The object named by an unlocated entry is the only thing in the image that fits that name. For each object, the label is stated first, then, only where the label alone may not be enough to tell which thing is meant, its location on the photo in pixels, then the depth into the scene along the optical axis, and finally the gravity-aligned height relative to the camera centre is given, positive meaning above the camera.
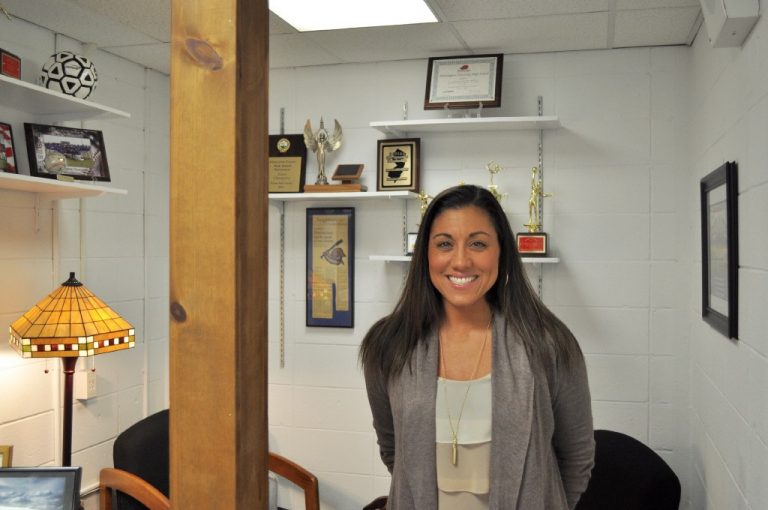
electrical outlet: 3.00 -0.53
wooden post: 1.09 +0.01
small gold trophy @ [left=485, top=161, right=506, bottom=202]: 3.23 +0.37
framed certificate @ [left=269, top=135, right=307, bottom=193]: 3.45 +0.44
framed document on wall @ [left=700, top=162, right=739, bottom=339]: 2.02 +0.02
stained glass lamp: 2.45 -0.26
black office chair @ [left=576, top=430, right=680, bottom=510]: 2.48 -0.77
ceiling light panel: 2.56 +0.88
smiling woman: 1.72 -0.30
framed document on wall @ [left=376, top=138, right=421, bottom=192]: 3.30 +0.42
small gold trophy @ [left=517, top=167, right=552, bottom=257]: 3.08 +0.11
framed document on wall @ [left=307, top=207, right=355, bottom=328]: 3.47 -0.05
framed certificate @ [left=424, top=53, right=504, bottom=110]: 3.13 +0.75
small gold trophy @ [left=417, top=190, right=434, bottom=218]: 3.26 +0.26
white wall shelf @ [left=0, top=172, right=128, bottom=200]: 2.34 +0.24
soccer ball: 2.58 +0.64
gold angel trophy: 3.38 +0.53
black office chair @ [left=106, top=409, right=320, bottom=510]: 2.64 -0.78
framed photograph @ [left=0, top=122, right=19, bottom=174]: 2.43 +0.35
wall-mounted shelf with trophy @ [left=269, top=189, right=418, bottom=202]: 3.18 +0.27
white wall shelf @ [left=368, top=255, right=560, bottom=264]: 3.02 -0.01
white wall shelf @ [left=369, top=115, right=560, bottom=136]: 3.03 +0.57
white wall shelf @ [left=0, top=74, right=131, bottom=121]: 2.34 +0.53
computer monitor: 2.21 -0.71
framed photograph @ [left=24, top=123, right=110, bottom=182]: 2.54 +0.36
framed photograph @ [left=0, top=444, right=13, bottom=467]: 2.57 -0.70
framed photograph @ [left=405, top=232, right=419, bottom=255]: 3.30 +0.06
